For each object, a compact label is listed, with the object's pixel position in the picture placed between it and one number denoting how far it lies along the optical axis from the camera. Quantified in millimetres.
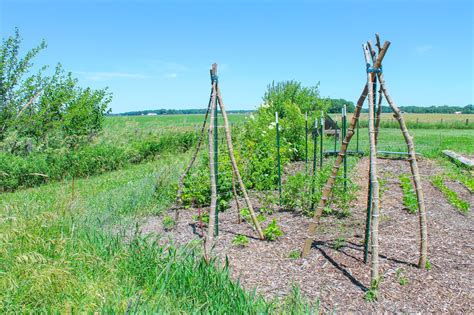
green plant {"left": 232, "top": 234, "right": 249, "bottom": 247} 5082
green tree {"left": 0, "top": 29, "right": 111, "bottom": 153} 13664
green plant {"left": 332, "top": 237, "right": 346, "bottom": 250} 4945
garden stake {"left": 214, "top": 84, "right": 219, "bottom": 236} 5199
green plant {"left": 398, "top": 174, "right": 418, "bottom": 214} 6398
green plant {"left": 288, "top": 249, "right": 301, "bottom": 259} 4711
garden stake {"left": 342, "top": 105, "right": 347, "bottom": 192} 8137
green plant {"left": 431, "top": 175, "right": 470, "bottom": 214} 6582
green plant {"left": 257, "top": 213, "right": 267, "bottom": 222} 5770
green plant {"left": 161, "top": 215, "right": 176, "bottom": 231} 5982
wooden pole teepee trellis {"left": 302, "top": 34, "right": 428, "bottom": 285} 3980
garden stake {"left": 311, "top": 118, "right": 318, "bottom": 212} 6413
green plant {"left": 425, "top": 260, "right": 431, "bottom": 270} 4391
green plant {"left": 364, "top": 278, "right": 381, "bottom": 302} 3758
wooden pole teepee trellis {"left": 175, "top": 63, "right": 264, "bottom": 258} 4867
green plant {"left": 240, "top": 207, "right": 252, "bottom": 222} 6102
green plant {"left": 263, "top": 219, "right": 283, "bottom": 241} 5242
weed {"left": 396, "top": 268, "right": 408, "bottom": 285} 4053
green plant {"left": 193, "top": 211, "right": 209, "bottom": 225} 6067
